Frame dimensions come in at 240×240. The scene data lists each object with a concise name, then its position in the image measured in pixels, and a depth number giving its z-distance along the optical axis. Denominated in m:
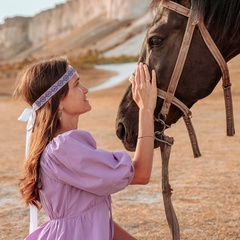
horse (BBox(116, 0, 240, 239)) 2.26
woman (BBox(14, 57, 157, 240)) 1.91
